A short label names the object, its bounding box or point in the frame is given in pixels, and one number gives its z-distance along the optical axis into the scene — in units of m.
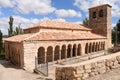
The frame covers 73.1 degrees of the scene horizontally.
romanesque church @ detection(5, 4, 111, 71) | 8.81
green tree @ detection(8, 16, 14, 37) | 19.20
